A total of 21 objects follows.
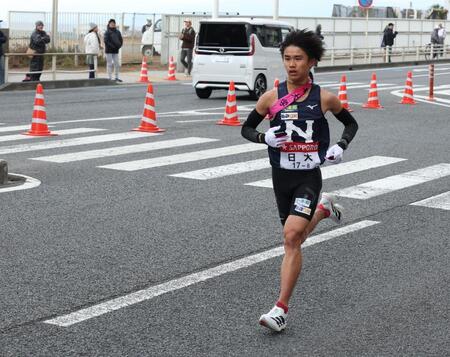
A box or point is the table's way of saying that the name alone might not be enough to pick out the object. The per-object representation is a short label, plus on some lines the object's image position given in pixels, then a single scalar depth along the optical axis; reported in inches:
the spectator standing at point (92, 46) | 1192.2
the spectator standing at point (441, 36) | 2113.7
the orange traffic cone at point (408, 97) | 971.8
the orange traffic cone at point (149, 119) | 663.1
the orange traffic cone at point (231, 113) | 714.8
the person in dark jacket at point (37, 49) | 1116.7
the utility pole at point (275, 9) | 1640.0
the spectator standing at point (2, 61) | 1032.2
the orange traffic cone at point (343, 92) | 861.2
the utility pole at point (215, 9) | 1464.1
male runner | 237.8
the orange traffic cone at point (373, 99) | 911.7
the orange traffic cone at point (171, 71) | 1301.7
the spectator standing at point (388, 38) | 1853.5
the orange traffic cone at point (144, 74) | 1220.2
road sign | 1827.0
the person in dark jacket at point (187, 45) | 1345.8
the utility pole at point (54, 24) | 1514.5
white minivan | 964.6
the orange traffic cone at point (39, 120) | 631.2
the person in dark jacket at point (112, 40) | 1177.4
